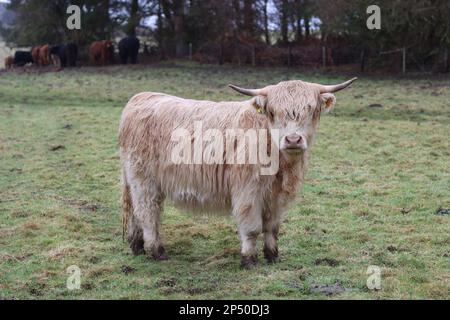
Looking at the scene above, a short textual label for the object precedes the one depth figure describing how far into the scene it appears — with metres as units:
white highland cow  4.58
